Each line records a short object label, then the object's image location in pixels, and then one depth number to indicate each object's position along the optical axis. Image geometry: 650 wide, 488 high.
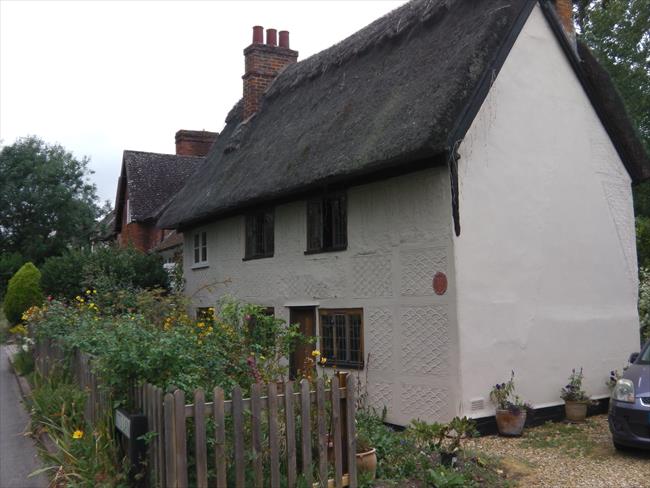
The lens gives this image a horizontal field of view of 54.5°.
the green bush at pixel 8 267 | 35.94
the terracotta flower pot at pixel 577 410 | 10.25
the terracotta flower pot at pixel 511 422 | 9.26
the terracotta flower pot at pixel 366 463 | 6.15
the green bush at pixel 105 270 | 19.34
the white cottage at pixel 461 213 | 9.56
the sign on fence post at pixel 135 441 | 5.29
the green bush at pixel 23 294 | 23.66
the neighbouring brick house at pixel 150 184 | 25.84
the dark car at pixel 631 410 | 7.46
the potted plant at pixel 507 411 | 9.26
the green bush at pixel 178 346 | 5.73
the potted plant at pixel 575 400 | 10.26
